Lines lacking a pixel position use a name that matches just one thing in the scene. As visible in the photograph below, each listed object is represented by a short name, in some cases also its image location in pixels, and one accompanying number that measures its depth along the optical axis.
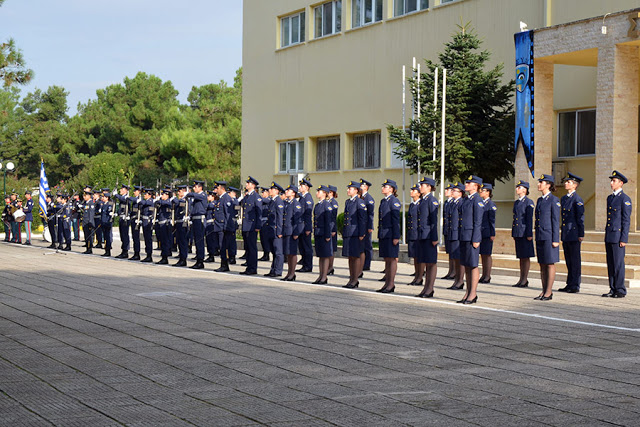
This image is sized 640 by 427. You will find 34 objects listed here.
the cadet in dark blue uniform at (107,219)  24.44
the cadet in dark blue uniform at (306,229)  17.06
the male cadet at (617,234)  13.70
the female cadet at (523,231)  15.29
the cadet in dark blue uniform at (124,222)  23.11
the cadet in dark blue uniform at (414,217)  14.21
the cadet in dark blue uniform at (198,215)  19.30
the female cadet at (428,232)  13.39
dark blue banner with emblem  20.81
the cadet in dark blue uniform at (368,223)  15.52
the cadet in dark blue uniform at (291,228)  16.31
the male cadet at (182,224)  19.91
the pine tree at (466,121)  22.05
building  20.22
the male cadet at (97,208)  25.04
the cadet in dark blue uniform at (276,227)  16.70
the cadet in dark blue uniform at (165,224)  20.91
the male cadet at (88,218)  26.23
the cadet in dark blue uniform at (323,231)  15.73
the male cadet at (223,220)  18.55
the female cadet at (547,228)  13.68
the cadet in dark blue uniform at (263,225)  18.83
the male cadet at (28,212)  32.16
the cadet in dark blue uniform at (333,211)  16.38
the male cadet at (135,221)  22.30
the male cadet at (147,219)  21.94
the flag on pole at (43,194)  31.68
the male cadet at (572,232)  14.43
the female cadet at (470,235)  12.43
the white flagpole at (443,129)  21.03
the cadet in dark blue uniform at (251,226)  17.64
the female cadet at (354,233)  14.87
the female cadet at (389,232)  14.16
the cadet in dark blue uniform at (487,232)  15.45
